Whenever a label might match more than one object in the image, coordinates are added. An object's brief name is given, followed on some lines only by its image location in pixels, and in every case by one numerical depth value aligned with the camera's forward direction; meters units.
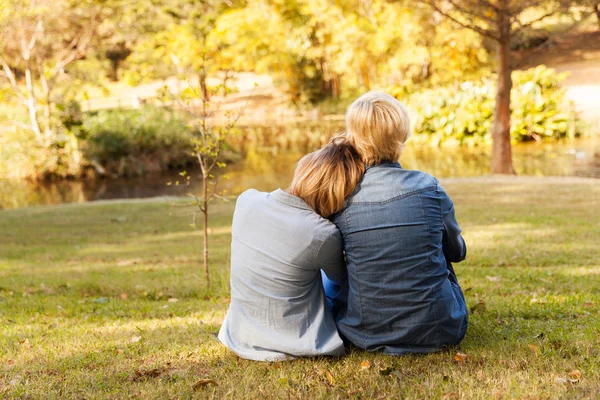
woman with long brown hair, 3.21
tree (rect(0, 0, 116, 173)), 19.25
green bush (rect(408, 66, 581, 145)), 22.62
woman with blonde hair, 3.20
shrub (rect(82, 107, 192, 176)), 21.59
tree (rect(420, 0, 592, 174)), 14.43
